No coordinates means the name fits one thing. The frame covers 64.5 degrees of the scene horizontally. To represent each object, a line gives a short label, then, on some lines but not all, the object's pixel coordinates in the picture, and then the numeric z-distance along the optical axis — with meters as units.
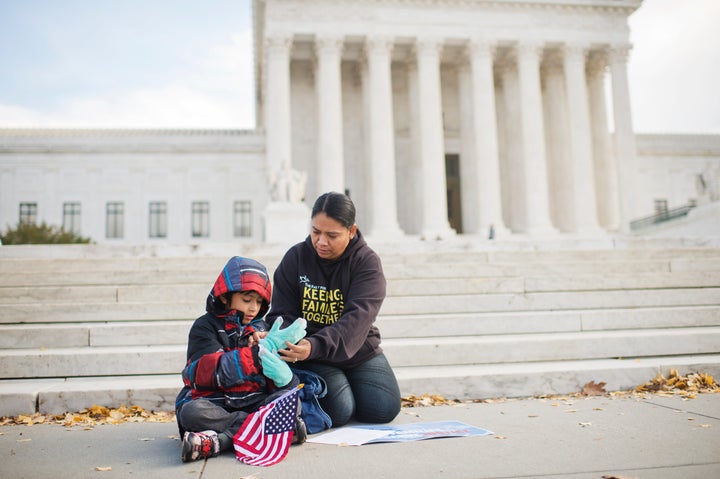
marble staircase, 6.64
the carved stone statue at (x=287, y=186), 27.56
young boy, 4.57
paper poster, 4.76
